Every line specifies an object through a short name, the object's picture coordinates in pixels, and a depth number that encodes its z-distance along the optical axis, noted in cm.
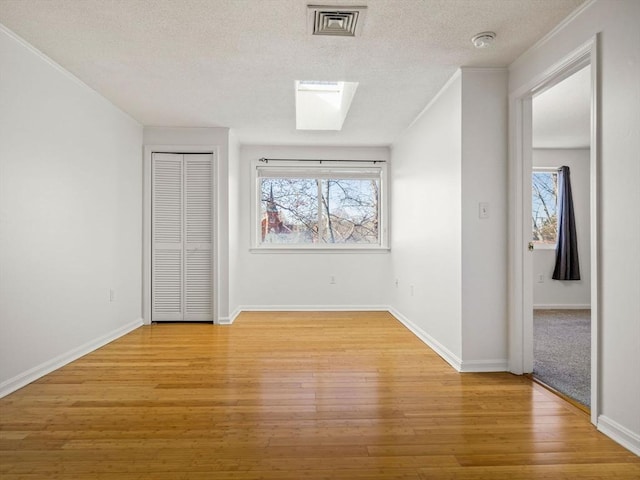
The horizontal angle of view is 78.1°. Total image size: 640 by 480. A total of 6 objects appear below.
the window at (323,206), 579
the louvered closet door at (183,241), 486
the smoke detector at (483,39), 256
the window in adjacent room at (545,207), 605
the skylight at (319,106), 447
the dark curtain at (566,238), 576
